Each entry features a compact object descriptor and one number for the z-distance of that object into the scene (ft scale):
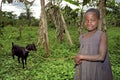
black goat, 14.15
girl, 4.05
